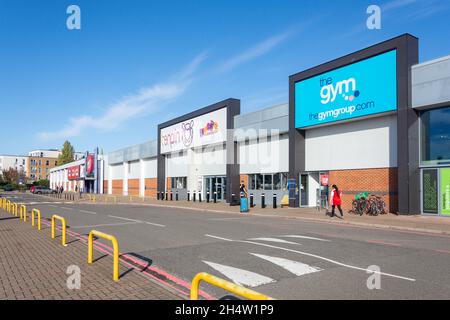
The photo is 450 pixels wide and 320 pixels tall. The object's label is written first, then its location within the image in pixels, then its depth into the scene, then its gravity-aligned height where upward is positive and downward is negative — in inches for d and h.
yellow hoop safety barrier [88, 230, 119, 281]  259.3 -66.0
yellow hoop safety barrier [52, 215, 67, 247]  401.0 -74.7
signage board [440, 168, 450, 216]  669.3 -36.1
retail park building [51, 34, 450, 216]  699.4 +86.3
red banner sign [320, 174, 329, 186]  876.5 -19.5
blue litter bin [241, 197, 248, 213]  866.1 -78.8
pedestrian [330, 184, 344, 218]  705.9 -54.8
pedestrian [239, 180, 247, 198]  871.3 -53.1
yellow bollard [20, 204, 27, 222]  710.4 -93.5
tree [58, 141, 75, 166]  4618.6 +194.3
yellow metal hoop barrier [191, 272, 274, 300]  128.6 -43.9
